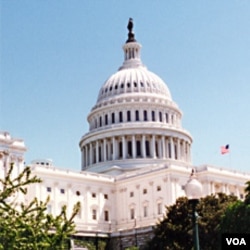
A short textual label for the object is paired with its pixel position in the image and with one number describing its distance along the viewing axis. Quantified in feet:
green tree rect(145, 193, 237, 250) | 259.19
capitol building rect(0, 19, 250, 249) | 380.37
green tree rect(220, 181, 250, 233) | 212.02
